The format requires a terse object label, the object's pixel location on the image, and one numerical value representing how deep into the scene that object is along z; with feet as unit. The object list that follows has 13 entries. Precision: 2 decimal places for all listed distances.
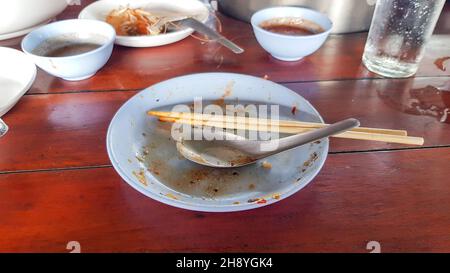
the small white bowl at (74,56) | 1.98
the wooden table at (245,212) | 1.33
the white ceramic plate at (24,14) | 2.34
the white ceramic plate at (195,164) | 1.36
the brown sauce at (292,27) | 2.47
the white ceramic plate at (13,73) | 2.01
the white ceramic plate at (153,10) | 2.46
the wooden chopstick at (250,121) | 1.69
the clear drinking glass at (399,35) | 2.09
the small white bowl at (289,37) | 2.22
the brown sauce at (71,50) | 2.18
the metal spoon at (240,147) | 1.58
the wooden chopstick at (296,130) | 1.65
